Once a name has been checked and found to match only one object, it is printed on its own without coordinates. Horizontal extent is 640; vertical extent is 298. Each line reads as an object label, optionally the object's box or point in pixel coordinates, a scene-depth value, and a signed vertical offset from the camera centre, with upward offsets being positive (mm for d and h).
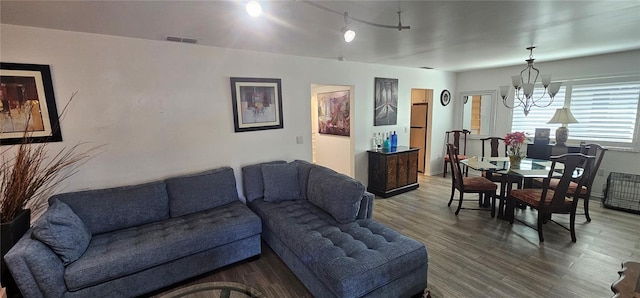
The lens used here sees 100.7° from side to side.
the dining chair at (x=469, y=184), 3745 -1021
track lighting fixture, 1907 +805
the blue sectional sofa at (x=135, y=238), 1876 -988
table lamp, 4250 -185
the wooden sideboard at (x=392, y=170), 4590 -992
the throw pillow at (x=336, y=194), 2578 -796
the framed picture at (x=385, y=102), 4854 +240
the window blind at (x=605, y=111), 4094 -51
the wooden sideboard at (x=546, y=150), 4287 -673
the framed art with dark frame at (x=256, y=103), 3377 +208
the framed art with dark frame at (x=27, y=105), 2271 +184
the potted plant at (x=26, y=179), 1979 -458
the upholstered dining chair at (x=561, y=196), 2887 -1019
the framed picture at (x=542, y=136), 4598 -451
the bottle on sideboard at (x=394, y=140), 5059 -482
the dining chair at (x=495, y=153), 3680 -855
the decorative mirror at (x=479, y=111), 5715 +11
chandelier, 3533 +286
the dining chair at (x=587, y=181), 3303 -935
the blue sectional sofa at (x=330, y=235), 1904 -1033
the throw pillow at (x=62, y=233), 1890 -794
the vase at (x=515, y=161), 3619 -686
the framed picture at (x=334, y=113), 4973 +74
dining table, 3271 -759
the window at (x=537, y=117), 4779 -126
